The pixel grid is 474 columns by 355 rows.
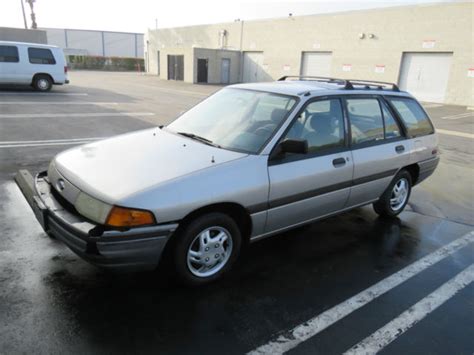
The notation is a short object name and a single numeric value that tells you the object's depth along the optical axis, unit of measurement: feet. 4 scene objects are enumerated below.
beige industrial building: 71.46
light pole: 120.38
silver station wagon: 9.09
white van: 50.85
